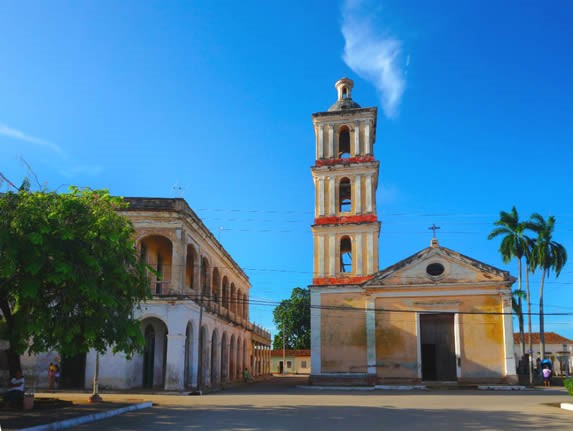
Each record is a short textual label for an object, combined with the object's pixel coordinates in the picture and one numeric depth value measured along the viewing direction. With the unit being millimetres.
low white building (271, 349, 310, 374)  66875
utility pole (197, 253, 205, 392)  26317
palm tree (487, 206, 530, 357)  36438
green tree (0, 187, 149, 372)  12141
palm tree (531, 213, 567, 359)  36188
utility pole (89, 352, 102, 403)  17234
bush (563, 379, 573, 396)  17102
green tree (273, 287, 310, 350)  67062
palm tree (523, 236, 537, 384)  36312
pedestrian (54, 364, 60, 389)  23609
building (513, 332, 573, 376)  57188
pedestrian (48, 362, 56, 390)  23422
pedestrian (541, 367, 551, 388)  28906
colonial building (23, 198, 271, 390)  23859
